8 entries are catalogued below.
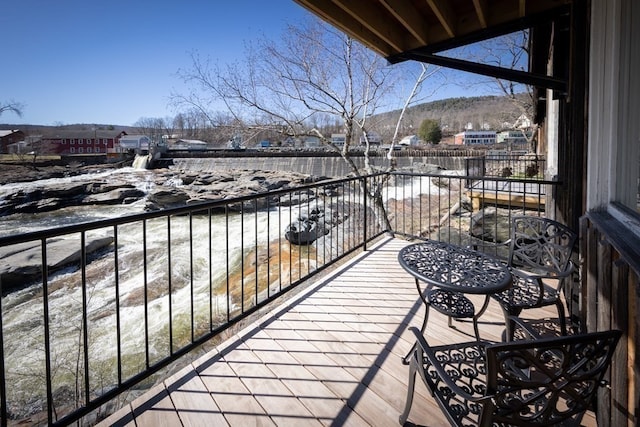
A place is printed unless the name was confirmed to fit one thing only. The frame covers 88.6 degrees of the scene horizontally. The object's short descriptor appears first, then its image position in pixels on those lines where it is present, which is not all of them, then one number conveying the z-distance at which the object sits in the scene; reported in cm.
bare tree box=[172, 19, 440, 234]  760
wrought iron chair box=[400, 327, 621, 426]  82
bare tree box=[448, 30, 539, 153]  1037
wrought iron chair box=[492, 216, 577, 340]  177
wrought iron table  162
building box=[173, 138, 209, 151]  3516
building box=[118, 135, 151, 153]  5575
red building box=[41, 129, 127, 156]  4962
